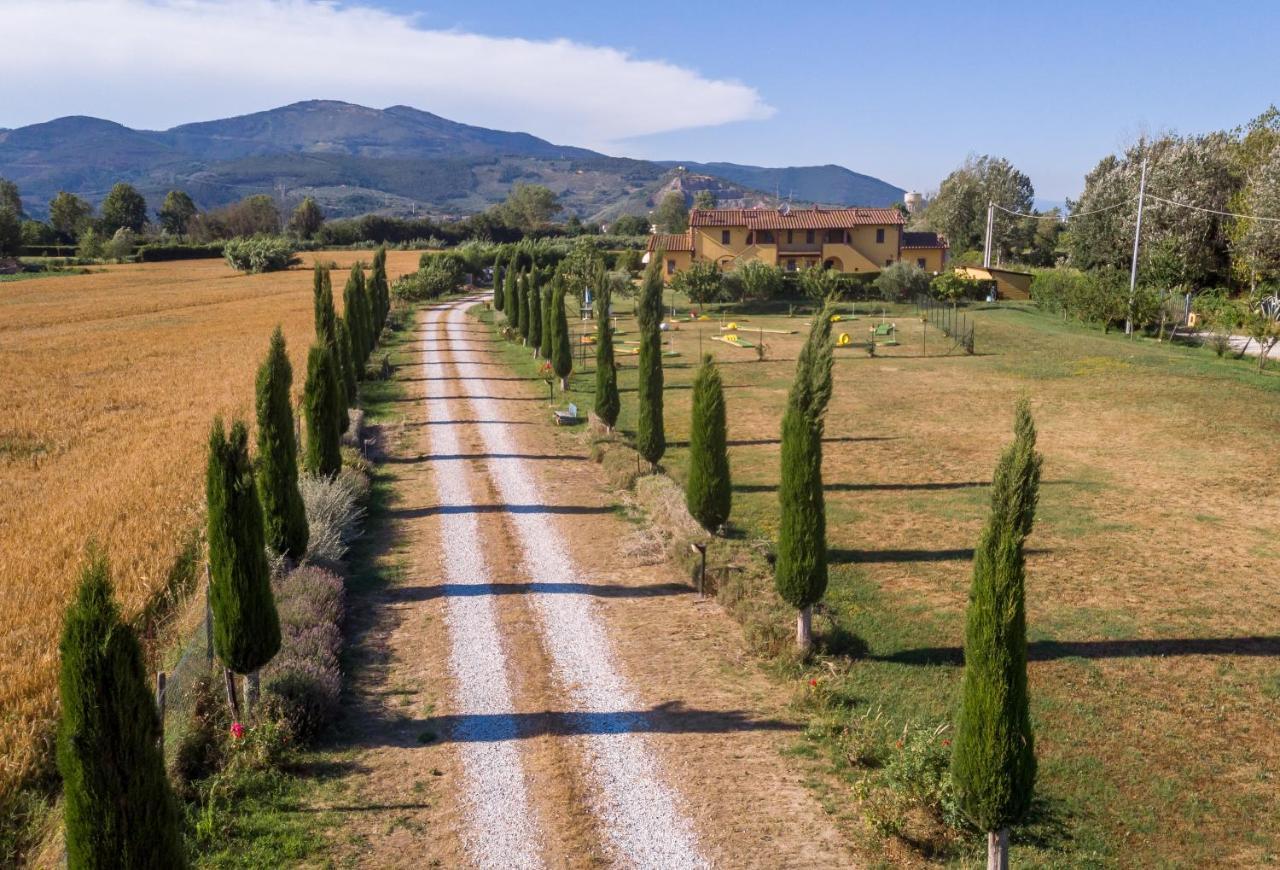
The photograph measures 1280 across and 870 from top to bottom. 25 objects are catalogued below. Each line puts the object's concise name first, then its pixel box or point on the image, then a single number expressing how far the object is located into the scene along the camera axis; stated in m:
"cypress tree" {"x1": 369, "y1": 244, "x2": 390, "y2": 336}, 44.42
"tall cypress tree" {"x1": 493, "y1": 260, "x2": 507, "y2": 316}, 58.59
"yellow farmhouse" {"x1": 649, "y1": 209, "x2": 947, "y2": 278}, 68.75
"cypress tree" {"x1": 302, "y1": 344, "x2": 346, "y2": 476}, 16.92
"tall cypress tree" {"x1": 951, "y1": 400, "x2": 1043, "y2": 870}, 7.04
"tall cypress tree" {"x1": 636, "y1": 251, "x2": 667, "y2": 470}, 19.19
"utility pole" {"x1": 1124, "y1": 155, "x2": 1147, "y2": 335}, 42.07
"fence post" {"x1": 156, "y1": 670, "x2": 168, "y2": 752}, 7.95
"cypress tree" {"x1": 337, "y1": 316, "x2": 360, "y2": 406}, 26.61
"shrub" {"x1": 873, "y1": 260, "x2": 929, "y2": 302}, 59.16
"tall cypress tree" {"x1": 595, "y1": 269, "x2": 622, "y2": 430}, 22.97
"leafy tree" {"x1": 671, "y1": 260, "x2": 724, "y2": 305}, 56.03
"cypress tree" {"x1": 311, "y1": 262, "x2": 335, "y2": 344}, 23.91
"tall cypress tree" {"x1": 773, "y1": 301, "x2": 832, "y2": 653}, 11.31
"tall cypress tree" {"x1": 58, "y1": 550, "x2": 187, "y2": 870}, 5.78
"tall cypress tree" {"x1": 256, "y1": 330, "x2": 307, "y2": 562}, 12.69
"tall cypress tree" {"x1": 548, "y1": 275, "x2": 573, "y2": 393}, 30.77
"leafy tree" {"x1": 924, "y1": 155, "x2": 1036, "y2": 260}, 89.44
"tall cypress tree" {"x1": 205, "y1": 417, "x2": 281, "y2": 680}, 9.38
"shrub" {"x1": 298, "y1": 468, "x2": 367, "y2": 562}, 14.22
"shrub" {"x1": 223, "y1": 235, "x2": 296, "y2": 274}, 89.06
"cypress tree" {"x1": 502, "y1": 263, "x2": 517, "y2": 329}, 47.66
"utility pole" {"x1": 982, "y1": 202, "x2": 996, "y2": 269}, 67.06
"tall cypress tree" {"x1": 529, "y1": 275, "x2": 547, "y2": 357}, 39.16
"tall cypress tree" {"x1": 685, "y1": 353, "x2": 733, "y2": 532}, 14.45
